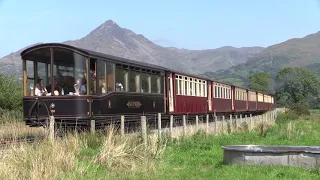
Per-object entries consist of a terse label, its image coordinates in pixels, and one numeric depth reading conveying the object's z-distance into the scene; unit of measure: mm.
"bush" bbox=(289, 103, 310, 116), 73688
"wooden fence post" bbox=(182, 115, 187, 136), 19172
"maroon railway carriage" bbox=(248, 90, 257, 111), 51112
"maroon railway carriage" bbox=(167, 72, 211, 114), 24906
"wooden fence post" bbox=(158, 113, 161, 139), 16508
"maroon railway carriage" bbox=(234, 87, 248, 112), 43391
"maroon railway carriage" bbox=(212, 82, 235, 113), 34522
